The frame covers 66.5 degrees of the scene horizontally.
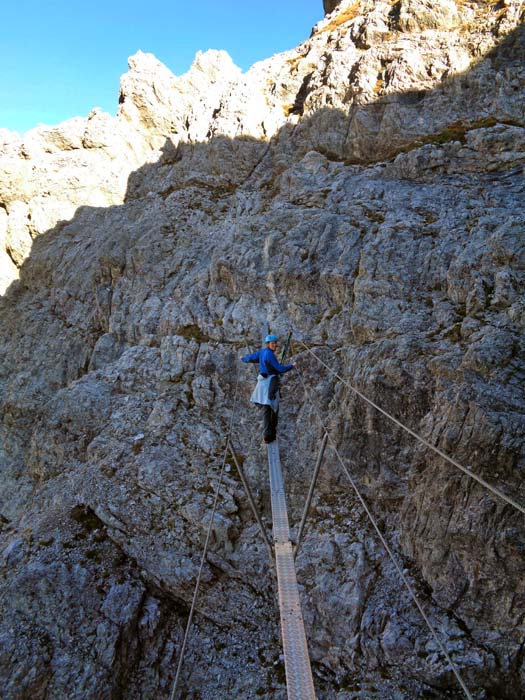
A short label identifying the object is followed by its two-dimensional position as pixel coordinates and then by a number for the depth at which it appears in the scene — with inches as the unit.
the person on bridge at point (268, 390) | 489.1
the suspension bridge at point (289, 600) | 214.1
